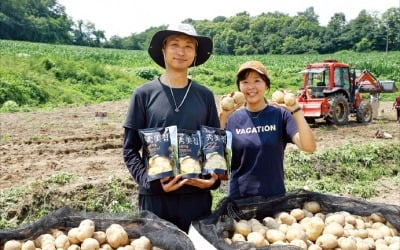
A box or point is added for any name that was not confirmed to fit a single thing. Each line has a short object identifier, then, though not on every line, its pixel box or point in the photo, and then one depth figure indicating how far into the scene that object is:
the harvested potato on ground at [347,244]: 2.49
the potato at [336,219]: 2.73
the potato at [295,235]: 2.56
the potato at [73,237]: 2.39
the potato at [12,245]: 2.33
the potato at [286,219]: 2.77
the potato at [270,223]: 2.73
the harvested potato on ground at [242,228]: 2.60
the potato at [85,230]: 2.37
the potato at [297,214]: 2.83
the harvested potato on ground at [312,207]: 2.94
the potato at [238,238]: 2.53
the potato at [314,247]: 2.49
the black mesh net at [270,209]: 2.48
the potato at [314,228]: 2.64
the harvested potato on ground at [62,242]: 2.35
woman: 2.86
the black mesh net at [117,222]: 2.31
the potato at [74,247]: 2.31
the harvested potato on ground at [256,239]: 2.48
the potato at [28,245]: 2.35
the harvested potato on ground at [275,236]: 2.55
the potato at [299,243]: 2.48
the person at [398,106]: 12.69
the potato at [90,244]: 2.31
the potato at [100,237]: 2.41
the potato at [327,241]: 2.53
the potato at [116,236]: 2.37
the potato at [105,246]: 2.36
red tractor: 11.19
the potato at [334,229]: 2.60
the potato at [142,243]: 2.32
